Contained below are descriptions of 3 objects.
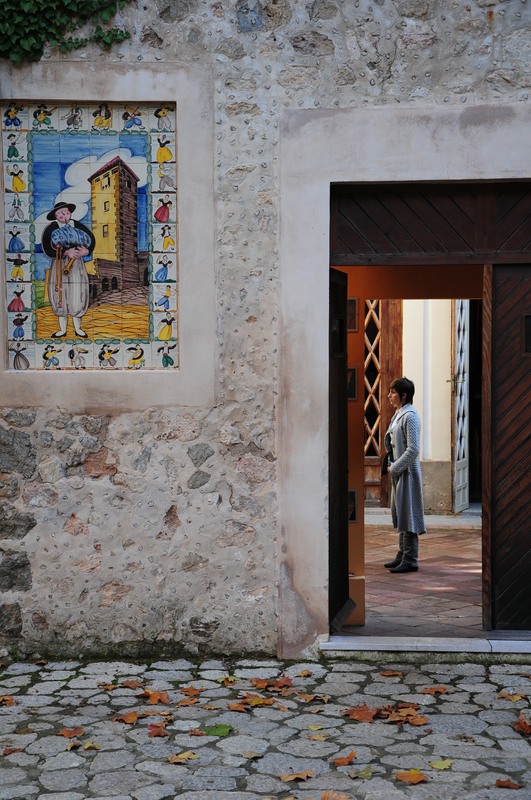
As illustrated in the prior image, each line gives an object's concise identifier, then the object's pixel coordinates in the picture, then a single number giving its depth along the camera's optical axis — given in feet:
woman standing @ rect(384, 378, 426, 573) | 28.76
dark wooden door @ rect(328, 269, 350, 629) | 21.58
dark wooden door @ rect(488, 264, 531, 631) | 21.18
